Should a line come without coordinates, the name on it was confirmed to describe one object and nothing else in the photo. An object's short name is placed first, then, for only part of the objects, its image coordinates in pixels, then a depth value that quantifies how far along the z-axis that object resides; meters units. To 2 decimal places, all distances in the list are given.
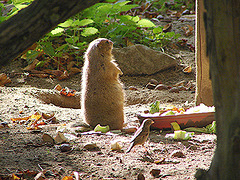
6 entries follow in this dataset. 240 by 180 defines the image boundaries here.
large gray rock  14.38
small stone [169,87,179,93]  11.91
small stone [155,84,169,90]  12.34
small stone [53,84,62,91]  11.97
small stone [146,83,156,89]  12.82
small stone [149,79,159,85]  13.37
